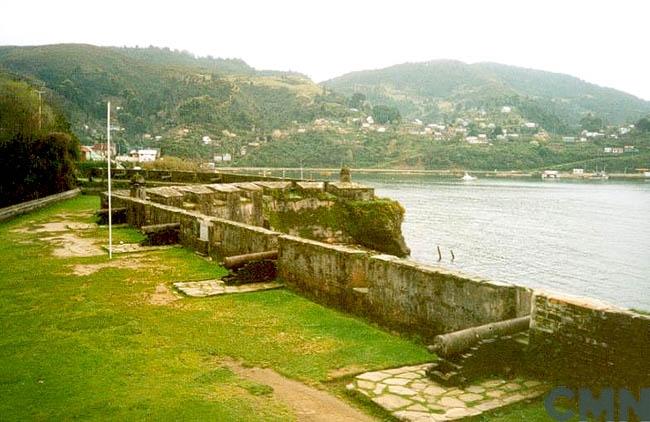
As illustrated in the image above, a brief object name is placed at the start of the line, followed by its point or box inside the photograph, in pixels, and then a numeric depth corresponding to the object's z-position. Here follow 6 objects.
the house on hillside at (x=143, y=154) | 93.66
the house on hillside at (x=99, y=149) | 83.13
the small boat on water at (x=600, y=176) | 123.50
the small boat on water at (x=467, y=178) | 119.69
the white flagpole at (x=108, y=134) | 11.88
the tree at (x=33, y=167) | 29.73
